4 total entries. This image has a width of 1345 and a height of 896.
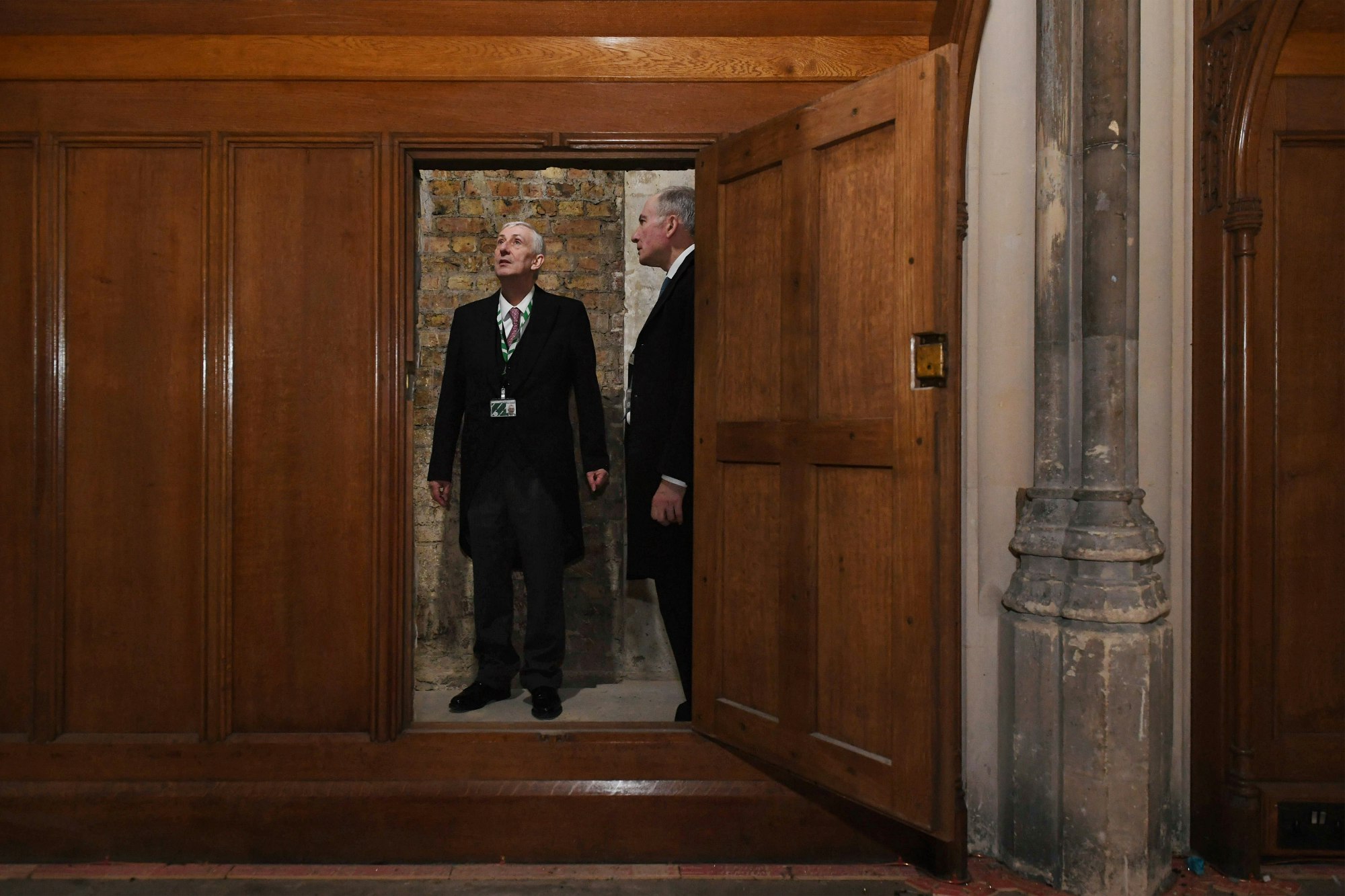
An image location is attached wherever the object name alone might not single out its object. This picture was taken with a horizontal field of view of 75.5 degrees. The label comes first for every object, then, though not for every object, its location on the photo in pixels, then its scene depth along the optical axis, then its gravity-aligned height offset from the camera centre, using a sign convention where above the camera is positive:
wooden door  2.08 -0.02
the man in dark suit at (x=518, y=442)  3.31 +0.00
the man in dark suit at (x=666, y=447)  2.83 -0.02
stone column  2.28 -0.27
